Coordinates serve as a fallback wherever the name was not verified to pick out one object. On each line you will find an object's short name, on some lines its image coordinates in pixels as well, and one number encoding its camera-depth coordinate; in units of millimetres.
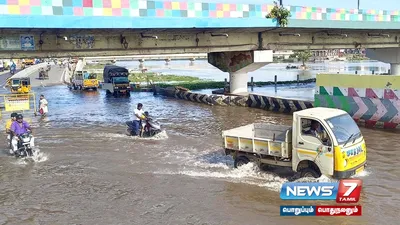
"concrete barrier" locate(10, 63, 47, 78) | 68062
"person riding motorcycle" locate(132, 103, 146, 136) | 17391
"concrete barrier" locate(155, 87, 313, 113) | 24281
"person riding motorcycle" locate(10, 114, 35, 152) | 13945
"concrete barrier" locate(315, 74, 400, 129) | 18141
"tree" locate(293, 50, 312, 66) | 105875
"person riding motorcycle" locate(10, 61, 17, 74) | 73938
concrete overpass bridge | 20259
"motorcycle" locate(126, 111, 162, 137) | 17656
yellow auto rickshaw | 36612
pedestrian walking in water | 24875
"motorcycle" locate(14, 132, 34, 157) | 13875
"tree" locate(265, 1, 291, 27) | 26283
